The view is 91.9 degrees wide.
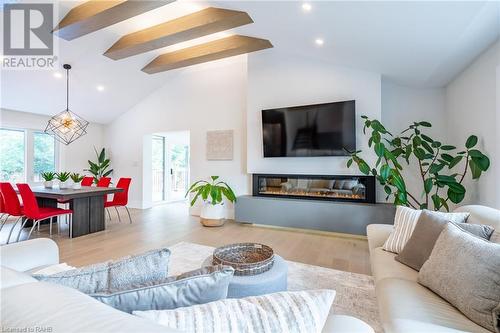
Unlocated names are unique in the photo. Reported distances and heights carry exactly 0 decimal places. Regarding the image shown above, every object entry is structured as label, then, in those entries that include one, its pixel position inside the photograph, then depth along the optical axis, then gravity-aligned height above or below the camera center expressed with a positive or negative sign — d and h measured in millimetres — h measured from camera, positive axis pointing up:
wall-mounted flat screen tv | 3982 +664
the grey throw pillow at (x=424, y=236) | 1588 -490
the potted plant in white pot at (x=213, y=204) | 4602 -709
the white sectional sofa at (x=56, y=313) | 527 -346
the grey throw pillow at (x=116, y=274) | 832 -385
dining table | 3830 -611
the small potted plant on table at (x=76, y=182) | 4406 -267
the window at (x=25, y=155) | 5430 +301
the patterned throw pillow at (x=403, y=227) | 1961 -505
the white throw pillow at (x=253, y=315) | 624 -398
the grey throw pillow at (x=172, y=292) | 740 -396
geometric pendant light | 4453 +873
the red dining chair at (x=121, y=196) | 4633 -570
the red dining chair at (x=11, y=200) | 3613 -492
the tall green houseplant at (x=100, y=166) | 6682 +42
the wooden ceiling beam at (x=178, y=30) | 3314 +2074
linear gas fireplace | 4082 -357
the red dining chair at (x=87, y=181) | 5328 -298
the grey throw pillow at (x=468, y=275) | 1141 -566
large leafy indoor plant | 2964 +69
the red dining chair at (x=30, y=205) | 3453 -538
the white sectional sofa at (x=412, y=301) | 1115 -725
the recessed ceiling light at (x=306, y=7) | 2530 +1718
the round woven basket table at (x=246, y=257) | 1660 -689
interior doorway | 7184 +16
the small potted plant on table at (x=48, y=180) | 4410 -229
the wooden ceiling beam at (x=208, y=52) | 4215 +2151
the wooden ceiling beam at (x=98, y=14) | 2998 +2028
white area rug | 1943 -1136
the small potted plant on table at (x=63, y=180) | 4398 -228
